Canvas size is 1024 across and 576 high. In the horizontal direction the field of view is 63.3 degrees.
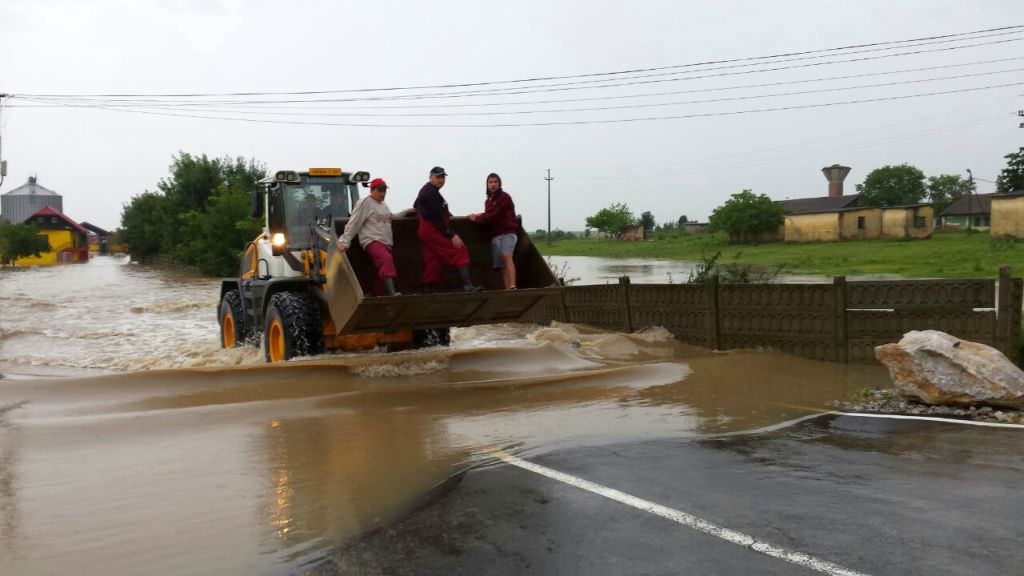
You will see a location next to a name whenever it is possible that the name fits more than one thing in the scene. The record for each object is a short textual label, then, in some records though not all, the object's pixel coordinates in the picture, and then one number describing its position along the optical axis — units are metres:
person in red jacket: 11.55
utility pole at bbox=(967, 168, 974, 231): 76.04
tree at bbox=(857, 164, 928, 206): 111.25
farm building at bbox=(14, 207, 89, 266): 96.31
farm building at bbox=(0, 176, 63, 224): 144.25
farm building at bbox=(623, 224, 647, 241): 96.81
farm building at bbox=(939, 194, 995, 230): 76.81
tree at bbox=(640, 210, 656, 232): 118.56
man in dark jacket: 10.80
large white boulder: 8.65
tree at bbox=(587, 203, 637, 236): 113.19
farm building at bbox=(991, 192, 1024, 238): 45.38
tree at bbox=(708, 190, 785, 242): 67.50
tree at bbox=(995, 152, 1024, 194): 65.25
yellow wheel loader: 10.59
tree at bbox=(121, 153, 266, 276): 48.97
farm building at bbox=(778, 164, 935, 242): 59.59
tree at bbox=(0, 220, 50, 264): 86.00
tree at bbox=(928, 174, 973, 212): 121.88
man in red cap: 10.60
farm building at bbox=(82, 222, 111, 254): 154.12
